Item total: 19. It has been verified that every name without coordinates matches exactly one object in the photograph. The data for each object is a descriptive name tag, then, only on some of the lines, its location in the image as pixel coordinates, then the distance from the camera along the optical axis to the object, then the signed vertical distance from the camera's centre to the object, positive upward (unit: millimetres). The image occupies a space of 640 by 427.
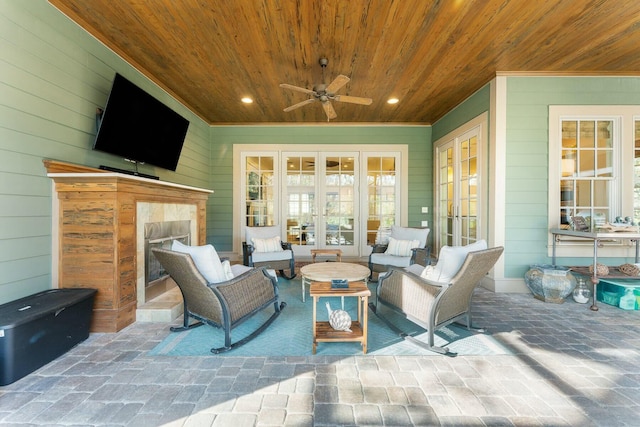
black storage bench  1785 -893
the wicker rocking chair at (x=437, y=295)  2180 -736
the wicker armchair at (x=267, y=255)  4254 -701
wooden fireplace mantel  2541 -274
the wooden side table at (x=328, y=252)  4512 -693
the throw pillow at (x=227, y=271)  2562 -588
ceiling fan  3182 +1498
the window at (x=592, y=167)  3764 +680
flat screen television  2869 +1063
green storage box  3139 -938
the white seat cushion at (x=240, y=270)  2968 -682
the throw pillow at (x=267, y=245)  4398 -556
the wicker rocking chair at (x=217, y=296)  2223 -775
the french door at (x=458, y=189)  4383 +442
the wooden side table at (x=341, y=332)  2184 -1034
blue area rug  2232 -1180
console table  3070 -259
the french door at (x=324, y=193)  6000 +444
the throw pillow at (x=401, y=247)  4102 -536
